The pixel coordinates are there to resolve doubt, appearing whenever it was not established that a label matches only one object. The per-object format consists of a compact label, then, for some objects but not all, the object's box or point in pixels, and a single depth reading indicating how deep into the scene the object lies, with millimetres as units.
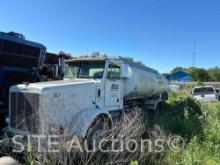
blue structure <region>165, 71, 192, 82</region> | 40880
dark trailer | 5002
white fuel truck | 3819
